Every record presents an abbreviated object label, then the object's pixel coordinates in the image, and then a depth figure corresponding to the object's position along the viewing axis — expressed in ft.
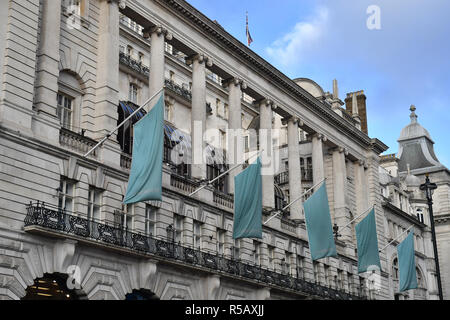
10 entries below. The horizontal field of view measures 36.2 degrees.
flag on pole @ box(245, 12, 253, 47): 166.58
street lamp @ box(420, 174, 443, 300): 110.28
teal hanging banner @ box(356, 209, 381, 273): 156.46
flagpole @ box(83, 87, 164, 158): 105.40
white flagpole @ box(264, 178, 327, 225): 151.23
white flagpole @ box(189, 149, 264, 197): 129.18
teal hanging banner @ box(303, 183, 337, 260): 134.82
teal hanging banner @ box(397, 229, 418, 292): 163.22
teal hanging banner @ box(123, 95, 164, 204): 98.27
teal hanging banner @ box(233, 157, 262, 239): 118.52
